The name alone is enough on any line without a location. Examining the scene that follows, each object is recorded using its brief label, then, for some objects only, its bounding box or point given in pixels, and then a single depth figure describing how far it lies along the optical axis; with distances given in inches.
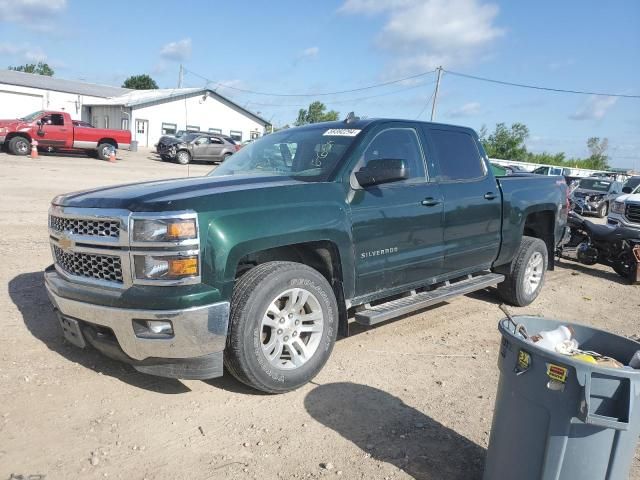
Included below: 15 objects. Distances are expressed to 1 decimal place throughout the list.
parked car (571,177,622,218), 730.2
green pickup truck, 122.7
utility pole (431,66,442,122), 1480.1
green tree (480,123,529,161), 2456.9
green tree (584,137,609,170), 2812.5
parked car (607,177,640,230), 434.9
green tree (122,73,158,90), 3292.3
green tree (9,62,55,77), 3533.5
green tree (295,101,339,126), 3036.4
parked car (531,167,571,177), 1151.9
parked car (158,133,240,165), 1091.9
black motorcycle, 324.5
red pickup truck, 877.2
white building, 1487.5
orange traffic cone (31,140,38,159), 860.0
